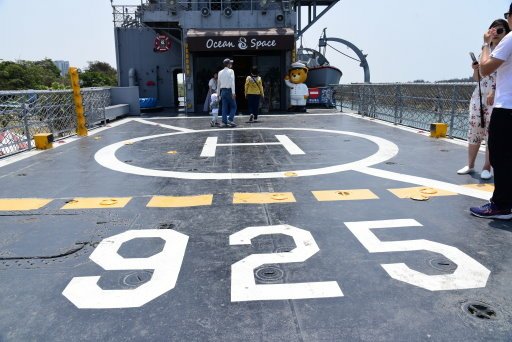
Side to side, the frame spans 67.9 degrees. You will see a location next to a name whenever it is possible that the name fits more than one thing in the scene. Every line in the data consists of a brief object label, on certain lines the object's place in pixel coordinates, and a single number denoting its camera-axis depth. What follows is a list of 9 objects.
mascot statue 17.00
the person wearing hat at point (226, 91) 11.45
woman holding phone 5.36
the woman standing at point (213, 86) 13.90
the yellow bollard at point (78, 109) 10.45
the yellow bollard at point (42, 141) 8.45
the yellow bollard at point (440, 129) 9.11
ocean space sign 16.08
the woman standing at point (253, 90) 12.91
